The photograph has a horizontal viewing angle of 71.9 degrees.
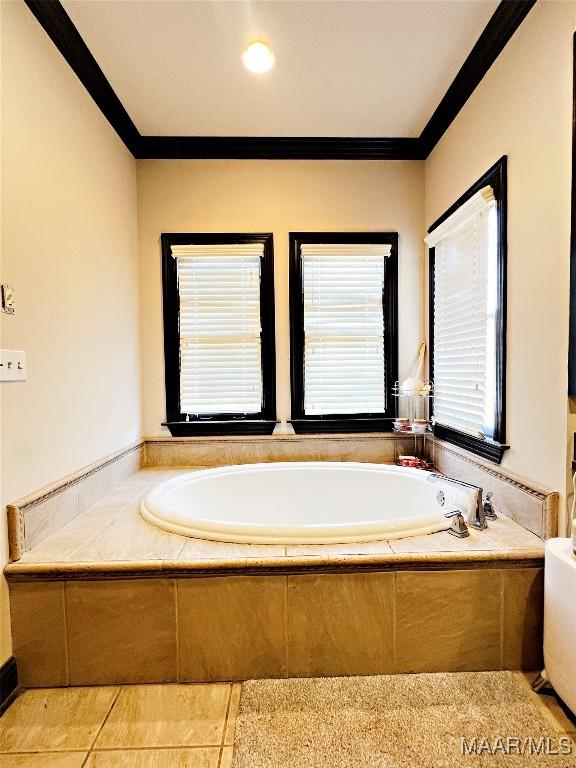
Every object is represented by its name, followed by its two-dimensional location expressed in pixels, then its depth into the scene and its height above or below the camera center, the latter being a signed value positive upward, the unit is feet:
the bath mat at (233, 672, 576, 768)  3.75 -3.67
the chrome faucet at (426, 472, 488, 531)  5.32 -2.01
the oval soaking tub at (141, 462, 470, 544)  7.09 -2.38
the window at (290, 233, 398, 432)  8.62 +0.75
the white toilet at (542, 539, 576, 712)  3.90 -2.63
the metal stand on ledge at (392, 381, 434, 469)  8.33 -1.29
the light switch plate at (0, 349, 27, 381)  4.45 +0.06
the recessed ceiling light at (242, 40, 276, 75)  5.53 +4.42
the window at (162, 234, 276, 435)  8.59 +0.71
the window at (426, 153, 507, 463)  5.84 +0.83
